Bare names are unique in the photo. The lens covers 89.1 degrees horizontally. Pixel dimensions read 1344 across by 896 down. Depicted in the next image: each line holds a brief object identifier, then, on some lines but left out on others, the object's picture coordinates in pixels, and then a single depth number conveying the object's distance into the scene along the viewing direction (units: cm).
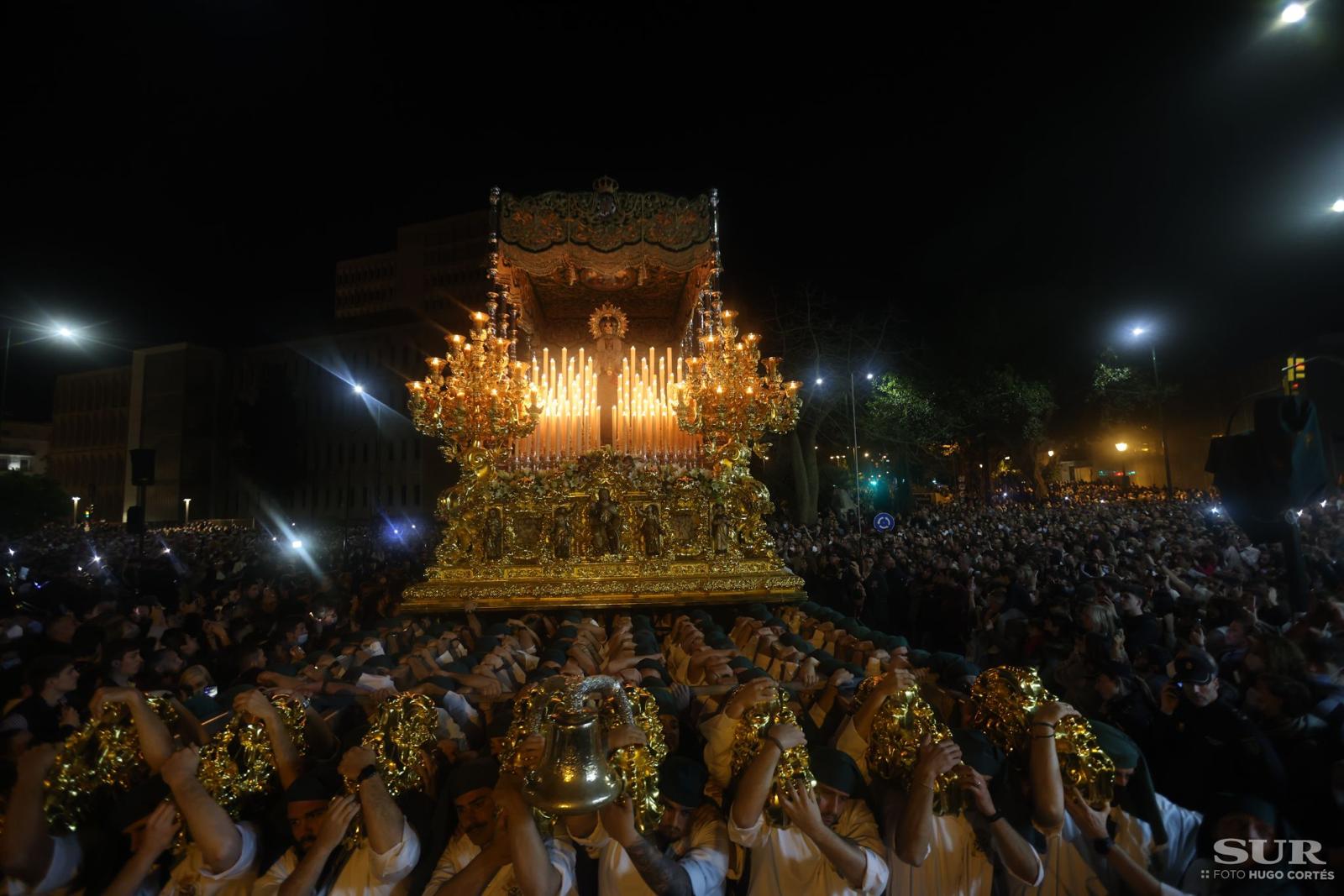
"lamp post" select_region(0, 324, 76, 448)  1534
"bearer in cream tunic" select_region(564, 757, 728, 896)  253
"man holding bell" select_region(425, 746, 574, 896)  240
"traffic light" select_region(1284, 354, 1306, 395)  739
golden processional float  896
